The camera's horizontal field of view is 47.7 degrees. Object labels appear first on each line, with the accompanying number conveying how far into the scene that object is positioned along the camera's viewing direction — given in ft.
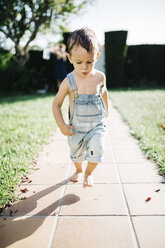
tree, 32.65
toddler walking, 6.11
